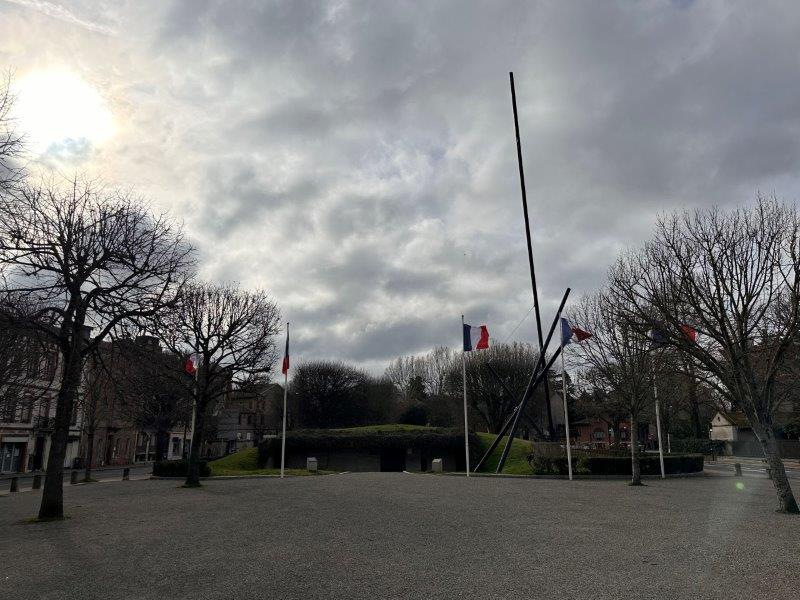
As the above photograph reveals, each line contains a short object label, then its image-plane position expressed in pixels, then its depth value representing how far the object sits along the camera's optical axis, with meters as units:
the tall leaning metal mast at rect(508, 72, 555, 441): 34.05
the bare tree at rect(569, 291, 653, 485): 23.11
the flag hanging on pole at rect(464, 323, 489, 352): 28.58
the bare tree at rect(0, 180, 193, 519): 14.14
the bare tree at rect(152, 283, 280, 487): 24.66
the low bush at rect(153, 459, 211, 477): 29.14
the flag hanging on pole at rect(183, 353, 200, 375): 25.44
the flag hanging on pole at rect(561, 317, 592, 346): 25.88
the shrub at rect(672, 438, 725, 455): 54.06
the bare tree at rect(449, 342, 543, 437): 56.09
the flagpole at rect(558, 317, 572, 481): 25.36
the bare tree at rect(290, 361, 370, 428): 62.06
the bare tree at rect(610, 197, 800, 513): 14.68
